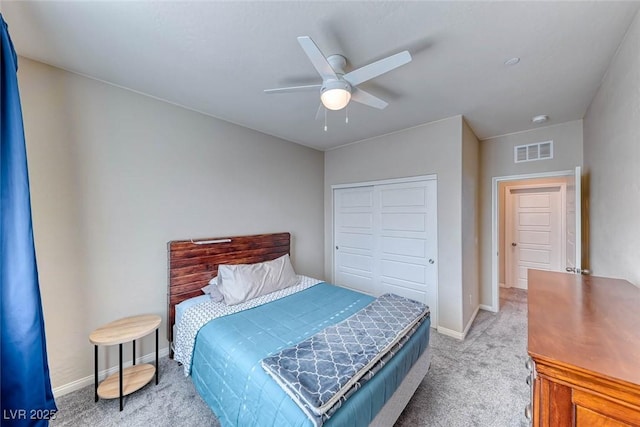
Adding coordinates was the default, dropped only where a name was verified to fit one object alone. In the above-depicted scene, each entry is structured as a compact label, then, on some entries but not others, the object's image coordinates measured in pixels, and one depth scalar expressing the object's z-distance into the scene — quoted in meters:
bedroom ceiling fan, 1.38
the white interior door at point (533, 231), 4.40
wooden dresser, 0.64
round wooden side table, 1.82
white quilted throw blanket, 2.00
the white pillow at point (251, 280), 2.42
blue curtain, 1.25
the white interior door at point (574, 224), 2.25
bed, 1.28
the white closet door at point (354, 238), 3.79
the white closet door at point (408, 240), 3.11
